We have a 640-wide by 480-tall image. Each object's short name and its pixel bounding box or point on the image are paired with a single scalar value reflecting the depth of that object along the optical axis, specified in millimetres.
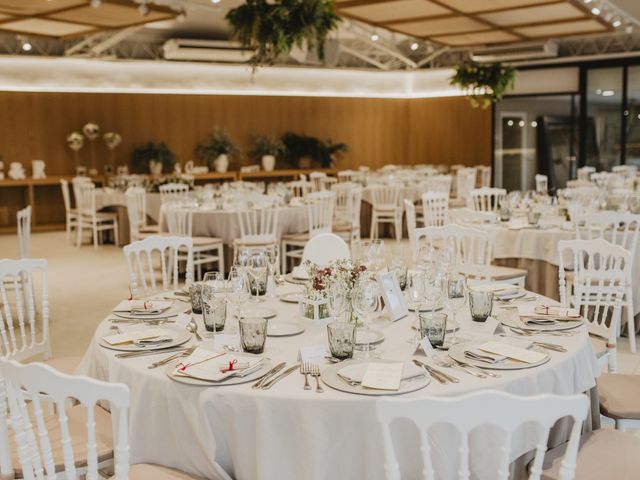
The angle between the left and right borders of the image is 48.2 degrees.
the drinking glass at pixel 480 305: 3104
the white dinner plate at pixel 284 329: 2978
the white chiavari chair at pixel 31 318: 3521
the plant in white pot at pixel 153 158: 14820
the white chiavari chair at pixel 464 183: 12695
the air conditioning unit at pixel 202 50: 14602
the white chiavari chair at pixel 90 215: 11164
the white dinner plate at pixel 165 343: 2807
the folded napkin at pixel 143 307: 3342
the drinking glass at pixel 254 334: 2732
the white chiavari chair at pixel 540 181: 10764
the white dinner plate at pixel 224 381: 2420
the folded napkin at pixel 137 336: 2898
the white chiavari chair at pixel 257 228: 7729
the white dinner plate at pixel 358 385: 2303
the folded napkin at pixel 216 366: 2469
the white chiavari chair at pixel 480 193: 8602
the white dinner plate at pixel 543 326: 2979
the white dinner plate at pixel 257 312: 3266
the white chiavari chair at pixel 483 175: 15914
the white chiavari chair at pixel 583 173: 12471
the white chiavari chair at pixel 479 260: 4934
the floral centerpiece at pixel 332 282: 2877
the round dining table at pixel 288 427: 2281
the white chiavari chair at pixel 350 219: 9172
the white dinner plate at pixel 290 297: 3561
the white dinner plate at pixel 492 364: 2514
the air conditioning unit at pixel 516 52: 15211
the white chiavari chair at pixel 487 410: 1760
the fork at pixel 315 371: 2458
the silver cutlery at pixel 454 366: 2465
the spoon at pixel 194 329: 2984
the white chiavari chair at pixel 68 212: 11805
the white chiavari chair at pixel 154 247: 4141
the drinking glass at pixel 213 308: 2996
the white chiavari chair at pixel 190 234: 7930
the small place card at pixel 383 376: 2344
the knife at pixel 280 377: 2393
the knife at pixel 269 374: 2406
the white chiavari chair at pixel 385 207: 11250
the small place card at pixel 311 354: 2599
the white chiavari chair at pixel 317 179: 11706
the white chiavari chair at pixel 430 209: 7875
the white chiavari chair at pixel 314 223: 8086
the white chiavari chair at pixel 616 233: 5492
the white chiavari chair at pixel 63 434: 1937
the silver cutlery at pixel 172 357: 2637
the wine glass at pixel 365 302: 2795
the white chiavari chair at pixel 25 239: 6238
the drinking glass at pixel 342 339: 2639
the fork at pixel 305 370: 2428
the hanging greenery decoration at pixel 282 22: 7430
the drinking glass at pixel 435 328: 2779
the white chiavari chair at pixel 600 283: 3695
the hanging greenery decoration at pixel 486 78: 13148
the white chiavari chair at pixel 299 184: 11154
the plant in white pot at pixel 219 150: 15508
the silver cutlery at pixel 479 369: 2467
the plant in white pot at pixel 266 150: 16172
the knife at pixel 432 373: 2416
